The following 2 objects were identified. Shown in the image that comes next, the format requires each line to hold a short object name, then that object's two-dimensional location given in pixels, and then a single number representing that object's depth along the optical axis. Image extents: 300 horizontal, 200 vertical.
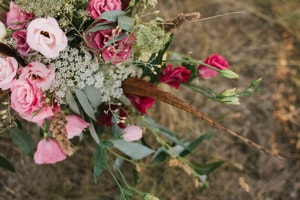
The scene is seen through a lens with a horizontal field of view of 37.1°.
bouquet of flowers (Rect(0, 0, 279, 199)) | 0.83
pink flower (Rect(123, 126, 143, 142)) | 1.01
